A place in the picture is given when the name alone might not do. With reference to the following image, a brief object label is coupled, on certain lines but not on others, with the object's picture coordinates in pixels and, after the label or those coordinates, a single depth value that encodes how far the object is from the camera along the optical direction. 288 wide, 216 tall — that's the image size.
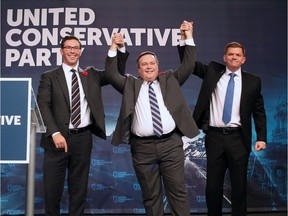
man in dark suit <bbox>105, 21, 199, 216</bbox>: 2.77
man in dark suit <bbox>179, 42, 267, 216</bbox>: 3.19
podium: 2.19
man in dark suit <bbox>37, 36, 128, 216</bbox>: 2.97
